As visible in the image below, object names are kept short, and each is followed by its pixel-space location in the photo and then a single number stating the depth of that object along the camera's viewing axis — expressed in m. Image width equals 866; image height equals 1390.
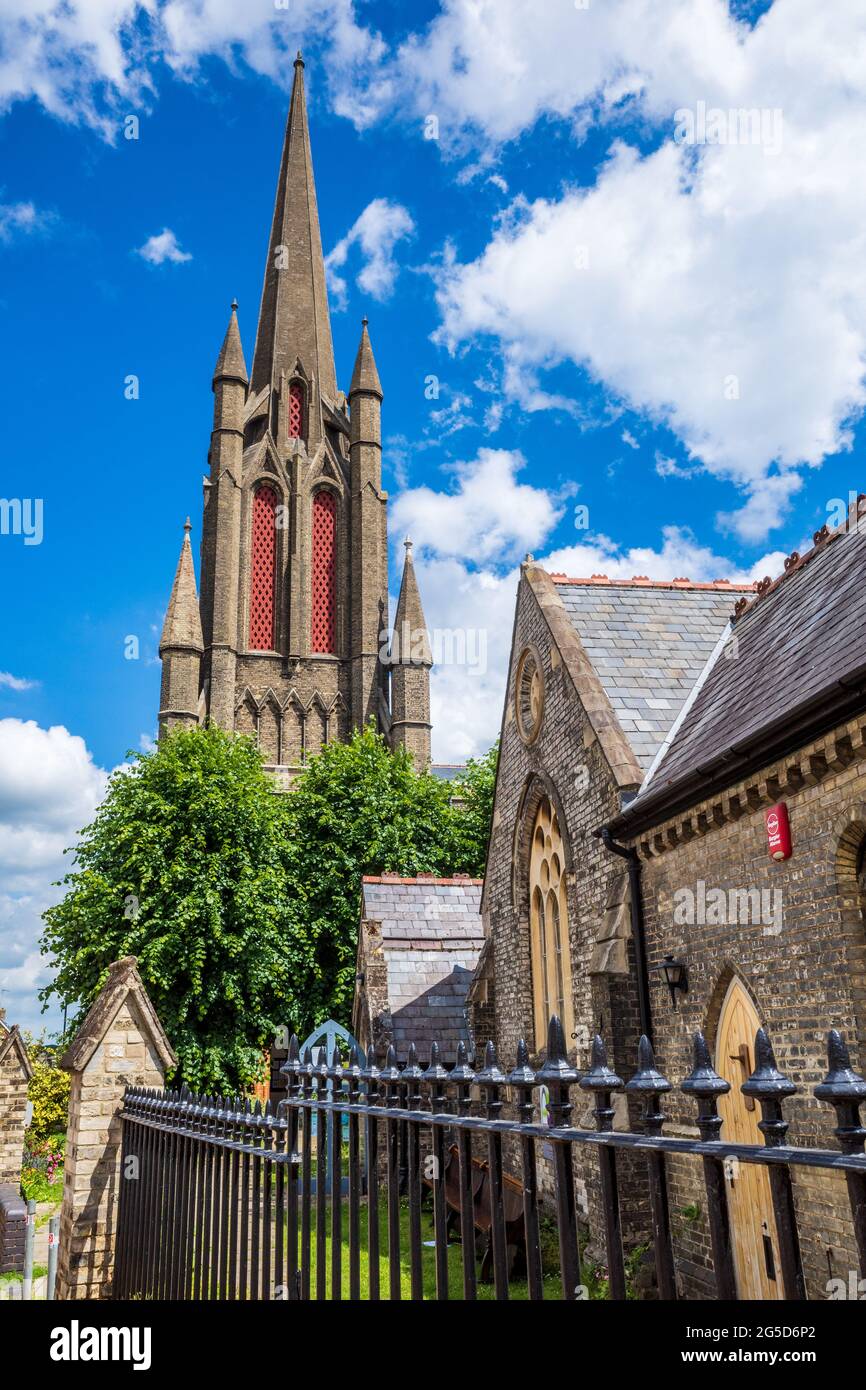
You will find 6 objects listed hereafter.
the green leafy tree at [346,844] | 31.33
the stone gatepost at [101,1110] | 8.65
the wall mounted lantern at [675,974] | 9.86
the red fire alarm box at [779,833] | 8.20
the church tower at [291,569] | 51.88
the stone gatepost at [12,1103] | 18.92
